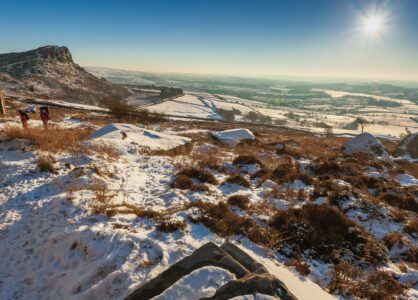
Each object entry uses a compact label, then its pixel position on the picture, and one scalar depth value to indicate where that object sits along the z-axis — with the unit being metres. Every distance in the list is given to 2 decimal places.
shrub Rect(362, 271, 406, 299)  5.30
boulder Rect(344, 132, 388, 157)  23.55
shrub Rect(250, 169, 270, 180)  12.43
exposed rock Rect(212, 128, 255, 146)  22.88
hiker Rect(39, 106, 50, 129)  13.95
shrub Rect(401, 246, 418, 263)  6.93
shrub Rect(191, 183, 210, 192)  9.73
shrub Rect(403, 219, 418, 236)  8.24
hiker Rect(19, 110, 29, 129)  13.57
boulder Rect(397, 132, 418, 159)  27.22
